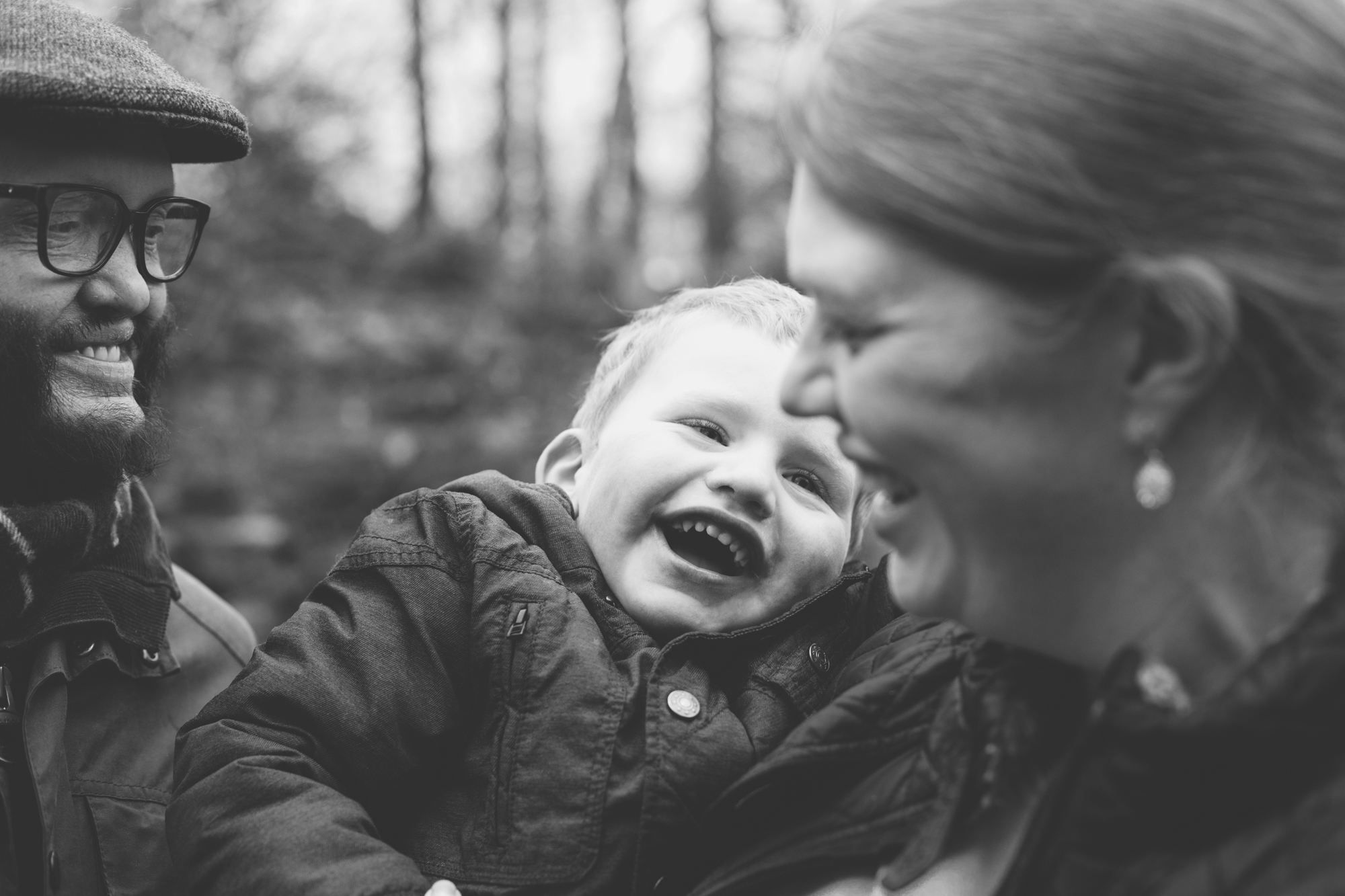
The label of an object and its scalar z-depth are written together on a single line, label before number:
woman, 1.37
